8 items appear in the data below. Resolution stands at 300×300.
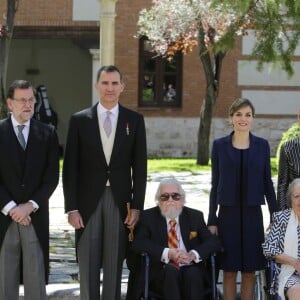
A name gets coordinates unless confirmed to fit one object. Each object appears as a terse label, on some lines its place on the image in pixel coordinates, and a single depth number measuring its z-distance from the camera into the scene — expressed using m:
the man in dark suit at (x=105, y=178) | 8.83
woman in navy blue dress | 9.25
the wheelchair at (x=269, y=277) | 8.74
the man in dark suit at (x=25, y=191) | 8.62
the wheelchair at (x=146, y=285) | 8.70
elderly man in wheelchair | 8.72
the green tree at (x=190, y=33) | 26.31
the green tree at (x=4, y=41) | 22.80
